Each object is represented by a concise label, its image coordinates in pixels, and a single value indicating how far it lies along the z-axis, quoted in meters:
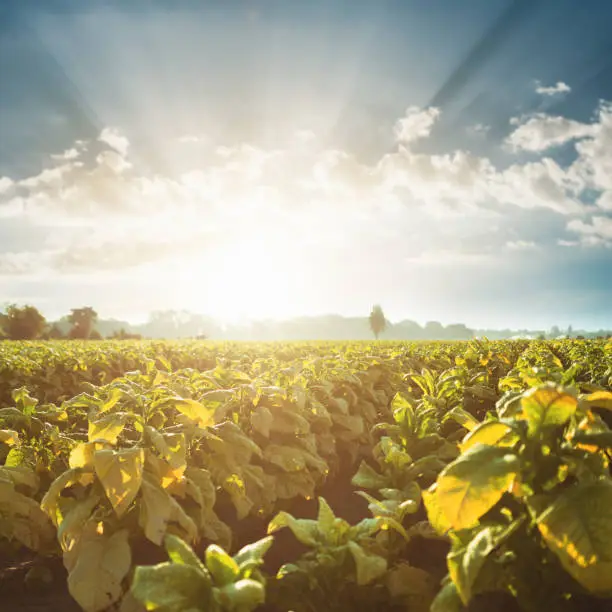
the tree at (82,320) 82.81
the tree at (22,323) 67.06
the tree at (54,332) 78.11
